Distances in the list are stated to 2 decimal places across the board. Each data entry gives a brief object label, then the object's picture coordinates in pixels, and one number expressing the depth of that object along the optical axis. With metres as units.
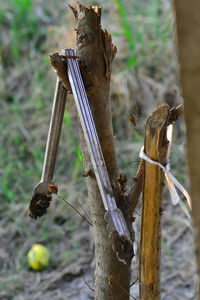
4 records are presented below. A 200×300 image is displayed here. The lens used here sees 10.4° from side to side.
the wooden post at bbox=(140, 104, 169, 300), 1.15
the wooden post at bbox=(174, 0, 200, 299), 0.91
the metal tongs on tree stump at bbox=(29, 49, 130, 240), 1.13
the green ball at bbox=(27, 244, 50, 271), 1.91
